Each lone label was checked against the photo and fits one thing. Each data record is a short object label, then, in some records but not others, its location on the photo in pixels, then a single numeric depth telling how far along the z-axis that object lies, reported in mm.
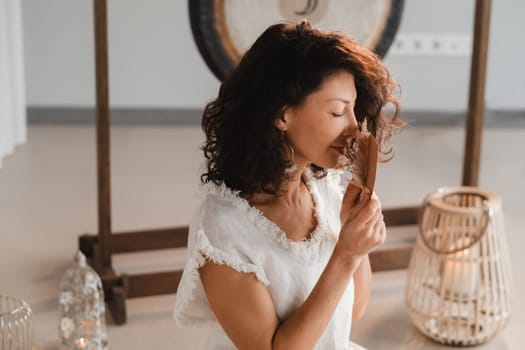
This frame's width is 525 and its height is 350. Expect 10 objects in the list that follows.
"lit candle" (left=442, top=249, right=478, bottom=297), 2248
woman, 1176
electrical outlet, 4742
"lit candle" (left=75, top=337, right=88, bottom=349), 2225
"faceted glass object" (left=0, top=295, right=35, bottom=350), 1862
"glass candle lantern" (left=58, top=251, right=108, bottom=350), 2236
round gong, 2367
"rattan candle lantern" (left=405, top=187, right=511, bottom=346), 2238
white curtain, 3832
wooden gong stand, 2420
